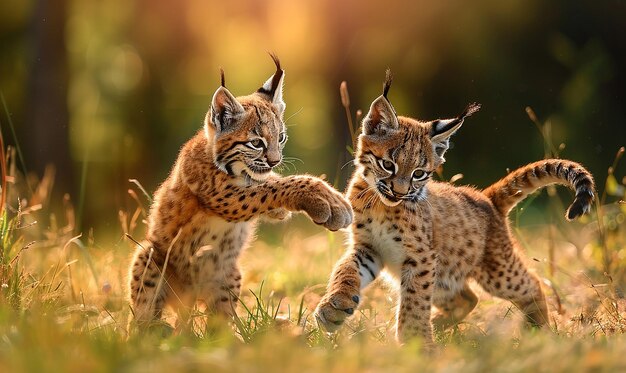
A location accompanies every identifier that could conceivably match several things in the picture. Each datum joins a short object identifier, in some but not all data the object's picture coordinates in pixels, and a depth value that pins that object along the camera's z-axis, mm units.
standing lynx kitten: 12547
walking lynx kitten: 12711
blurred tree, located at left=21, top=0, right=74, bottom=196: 32219
